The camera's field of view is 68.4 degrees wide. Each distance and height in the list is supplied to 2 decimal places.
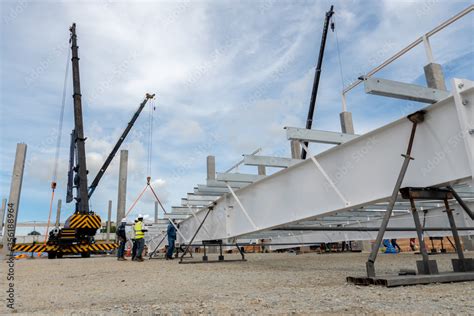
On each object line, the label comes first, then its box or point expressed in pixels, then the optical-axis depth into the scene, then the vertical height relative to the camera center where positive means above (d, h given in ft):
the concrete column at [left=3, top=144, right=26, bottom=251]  64.80 +14.81
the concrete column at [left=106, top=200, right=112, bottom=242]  111.82 +12.21
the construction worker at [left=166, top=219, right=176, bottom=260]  46.01 +1.53
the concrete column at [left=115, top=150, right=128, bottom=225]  80.94 +15.40
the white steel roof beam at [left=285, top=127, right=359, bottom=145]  17.72 +5.35
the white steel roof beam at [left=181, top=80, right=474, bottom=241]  13.03 +3.32
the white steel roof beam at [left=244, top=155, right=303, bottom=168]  23.04 +5.39
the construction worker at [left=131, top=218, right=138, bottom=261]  46.76 +0.71
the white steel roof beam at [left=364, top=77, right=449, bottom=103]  13.79 +5.71
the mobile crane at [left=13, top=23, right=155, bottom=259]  58.85 +6.04
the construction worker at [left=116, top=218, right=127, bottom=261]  48.64 +2.04
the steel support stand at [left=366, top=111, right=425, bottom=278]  12.56 +1.70
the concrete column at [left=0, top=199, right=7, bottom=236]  75.05 +9.31
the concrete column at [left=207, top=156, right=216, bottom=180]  69.73 +16.07
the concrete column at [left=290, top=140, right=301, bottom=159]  39.47 +10.53
